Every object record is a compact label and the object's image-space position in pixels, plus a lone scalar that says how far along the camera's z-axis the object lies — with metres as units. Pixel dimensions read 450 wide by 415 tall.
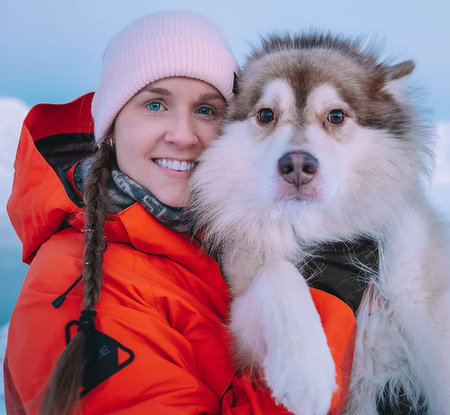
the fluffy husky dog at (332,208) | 0.48
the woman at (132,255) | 0.42
